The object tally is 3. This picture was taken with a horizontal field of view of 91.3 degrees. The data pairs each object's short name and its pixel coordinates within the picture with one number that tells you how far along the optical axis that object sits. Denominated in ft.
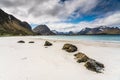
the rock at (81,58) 18.79
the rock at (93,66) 15.92
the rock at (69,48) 26.84
